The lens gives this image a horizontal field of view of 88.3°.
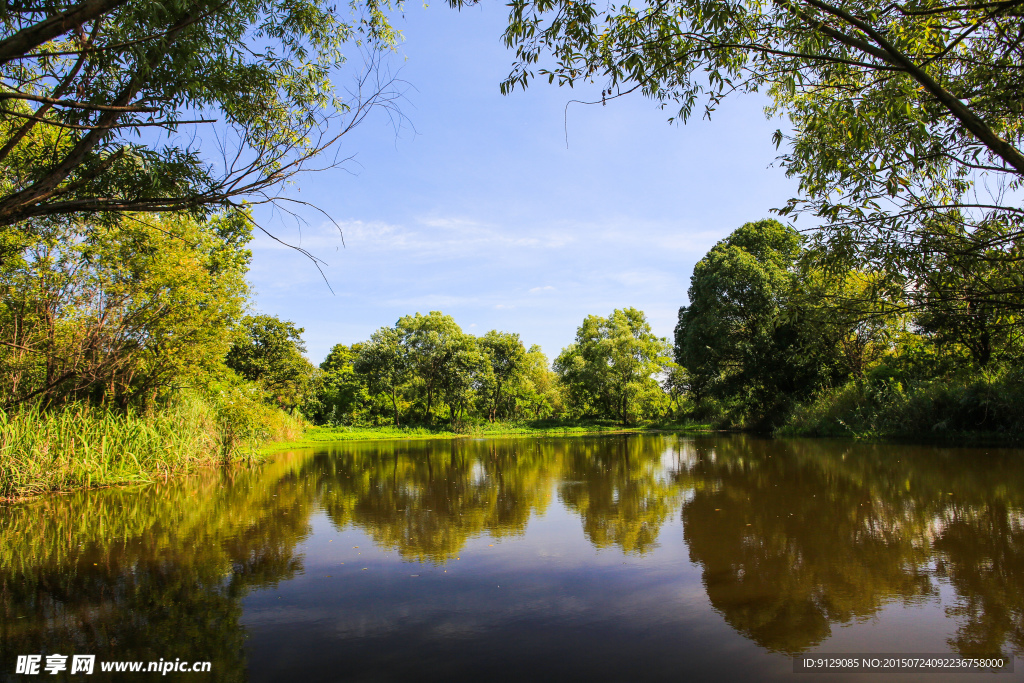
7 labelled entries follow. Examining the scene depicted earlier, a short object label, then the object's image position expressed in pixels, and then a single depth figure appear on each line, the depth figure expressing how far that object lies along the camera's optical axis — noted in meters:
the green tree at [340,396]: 43.68
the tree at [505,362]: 40.03
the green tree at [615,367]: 39.19
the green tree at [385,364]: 39.47
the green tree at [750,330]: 24.78
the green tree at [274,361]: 34.09
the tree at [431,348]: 39.06
